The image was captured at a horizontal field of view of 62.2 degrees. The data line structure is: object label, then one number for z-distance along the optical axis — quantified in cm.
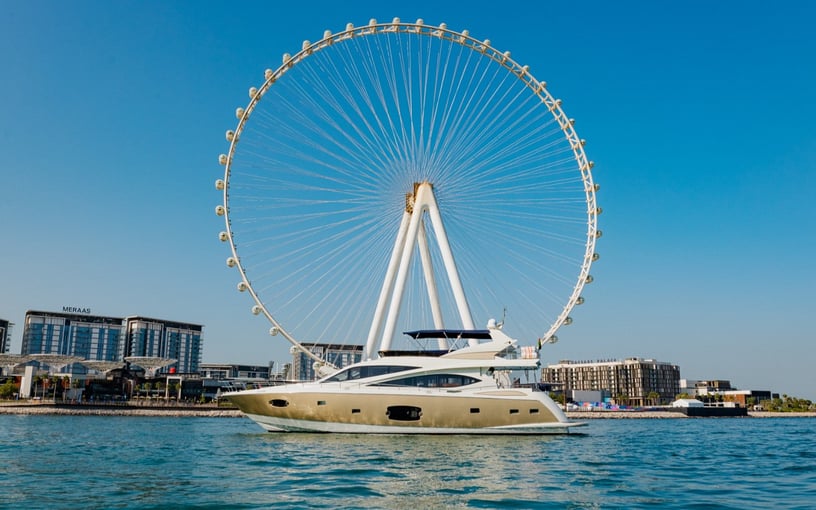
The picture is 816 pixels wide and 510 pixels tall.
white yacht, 3403
